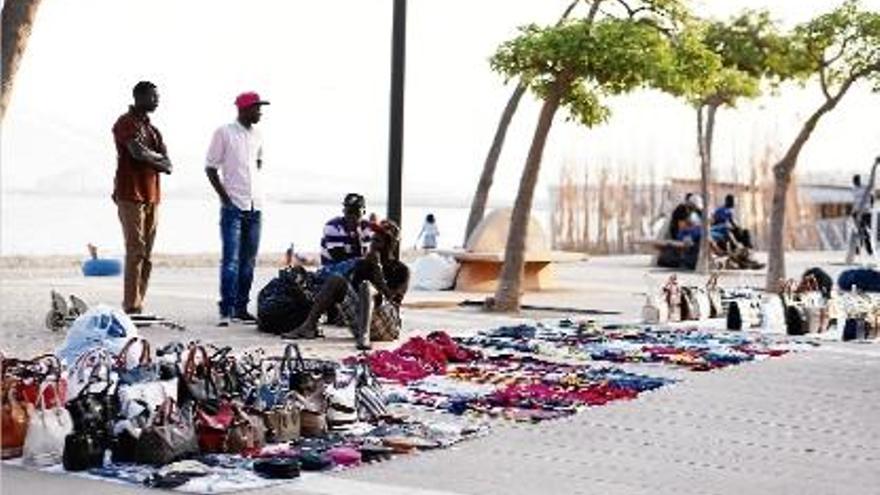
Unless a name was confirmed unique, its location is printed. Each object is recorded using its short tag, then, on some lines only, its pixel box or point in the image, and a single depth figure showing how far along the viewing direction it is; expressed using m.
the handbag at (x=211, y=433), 6.93
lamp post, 13.70
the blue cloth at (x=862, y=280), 19.25
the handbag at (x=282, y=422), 7.25
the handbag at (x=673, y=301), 14.95
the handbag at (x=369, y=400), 7.91
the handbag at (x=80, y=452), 6.43
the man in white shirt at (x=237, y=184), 12.76
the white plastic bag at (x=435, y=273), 19.00
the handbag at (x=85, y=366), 7.31
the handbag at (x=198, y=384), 7.19
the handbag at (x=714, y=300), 15.41
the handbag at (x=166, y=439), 6.61
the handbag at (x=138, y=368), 7.25
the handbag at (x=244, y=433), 6.94
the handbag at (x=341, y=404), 7.66
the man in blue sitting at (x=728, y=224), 26.66
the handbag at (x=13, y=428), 6.71
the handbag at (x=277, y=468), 6.43
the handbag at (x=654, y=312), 14.72
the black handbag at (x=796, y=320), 13.91
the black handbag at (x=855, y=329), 13.69
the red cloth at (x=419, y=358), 9.79
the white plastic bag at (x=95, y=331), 8.52
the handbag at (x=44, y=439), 6.55
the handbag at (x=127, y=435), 6.66
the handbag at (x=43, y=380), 6.79
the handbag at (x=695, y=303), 15.02
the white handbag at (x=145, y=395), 6.85
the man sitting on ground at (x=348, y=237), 12.52
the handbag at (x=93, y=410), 6.66
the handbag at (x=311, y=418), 7.46
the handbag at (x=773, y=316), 14.33
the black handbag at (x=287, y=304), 12.23
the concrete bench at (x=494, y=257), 18.80
